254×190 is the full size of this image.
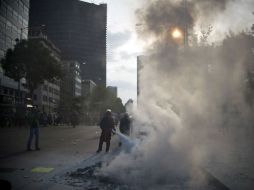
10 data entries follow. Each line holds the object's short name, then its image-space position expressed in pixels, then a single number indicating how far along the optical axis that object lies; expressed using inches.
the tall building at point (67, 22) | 4015.4
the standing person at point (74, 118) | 1171.3
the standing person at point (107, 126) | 392.7
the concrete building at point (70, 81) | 2891.4
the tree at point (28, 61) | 1112.7
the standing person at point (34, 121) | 374.1
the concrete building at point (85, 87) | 4029.5
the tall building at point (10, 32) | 1376.7
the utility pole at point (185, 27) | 404.6
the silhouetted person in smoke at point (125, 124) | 448.5
